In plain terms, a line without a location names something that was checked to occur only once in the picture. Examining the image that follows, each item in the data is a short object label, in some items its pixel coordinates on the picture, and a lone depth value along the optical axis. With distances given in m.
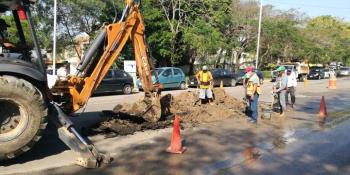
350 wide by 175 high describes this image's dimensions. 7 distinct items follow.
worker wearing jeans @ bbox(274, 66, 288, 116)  15.32
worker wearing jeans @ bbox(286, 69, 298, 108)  17.72
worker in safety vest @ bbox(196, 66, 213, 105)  15.37
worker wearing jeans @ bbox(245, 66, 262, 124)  13.25
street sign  28.04
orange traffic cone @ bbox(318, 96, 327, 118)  15.37
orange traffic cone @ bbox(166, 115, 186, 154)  8.67
